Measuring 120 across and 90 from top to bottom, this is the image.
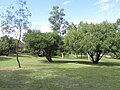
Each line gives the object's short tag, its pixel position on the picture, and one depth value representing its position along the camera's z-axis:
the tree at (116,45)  13.31
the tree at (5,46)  28.14
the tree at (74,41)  14.00
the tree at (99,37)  13.16
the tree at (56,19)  26.80
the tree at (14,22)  10.16
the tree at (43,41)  15.08
